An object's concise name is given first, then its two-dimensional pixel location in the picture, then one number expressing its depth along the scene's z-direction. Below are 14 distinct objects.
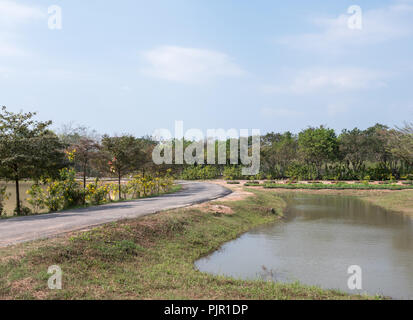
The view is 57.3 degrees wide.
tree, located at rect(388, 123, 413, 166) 28.69
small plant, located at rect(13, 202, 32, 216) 14.50
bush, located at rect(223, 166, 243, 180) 45.91
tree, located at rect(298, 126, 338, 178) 44.06
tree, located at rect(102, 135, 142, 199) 21.66
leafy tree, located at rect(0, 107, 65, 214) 14.31
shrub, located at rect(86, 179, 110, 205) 17.42
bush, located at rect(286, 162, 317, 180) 44.00
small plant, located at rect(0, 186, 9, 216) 14.47
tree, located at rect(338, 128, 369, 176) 44.84
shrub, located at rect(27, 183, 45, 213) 15.27
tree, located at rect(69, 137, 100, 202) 19.31
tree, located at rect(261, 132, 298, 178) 48.25
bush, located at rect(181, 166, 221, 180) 48.53
